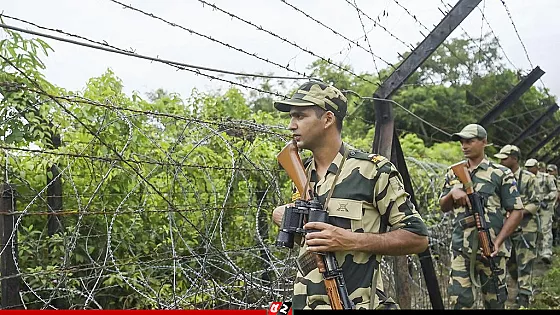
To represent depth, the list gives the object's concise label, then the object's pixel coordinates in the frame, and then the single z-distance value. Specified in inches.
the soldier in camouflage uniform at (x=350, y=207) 92.9
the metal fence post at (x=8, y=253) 119.8
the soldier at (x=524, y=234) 247.9
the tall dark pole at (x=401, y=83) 147.3
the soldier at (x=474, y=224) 182.4
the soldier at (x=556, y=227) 527.6
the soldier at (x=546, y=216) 384.8
